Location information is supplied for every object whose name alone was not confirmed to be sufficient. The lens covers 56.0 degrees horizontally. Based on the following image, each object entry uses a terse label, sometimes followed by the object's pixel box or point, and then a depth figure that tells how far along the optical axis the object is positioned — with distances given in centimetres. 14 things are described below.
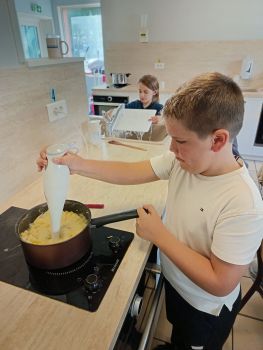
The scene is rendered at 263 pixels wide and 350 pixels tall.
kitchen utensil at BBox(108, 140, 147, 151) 135
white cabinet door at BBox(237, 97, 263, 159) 276
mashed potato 65
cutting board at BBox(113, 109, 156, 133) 140
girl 233
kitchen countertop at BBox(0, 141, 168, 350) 48
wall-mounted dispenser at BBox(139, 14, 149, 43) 325
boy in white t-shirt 55
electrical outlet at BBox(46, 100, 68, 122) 109
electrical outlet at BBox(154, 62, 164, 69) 343
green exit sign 434
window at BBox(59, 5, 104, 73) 484
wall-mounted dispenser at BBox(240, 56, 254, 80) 299
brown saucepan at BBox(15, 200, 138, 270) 58
